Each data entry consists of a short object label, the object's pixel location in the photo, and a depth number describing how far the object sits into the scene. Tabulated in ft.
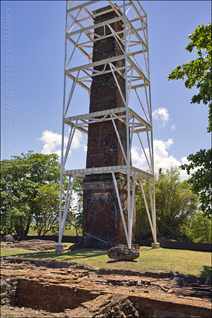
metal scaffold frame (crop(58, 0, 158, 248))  60.16
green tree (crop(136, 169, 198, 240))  89.20
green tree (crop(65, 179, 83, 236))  104.28
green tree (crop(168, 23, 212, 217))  33.81
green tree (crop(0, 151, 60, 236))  93.56
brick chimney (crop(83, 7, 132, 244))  59.72
